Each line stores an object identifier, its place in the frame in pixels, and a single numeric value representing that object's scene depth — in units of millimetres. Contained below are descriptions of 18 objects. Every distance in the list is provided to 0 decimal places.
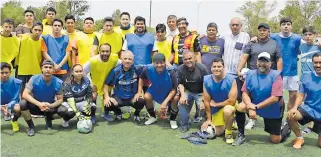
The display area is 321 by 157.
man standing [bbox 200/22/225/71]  6262
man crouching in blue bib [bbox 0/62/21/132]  5531
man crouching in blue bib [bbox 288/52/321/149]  4965
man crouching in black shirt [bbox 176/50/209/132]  5832
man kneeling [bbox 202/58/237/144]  5262
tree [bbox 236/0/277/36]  45375
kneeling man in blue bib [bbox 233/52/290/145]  4988
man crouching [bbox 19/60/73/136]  5554
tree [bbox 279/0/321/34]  36688
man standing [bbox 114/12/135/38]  6906
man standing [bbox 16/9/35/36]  7148
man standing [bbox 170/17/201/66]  6414
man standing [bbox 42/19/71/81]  6453
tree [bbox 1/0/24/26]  43419
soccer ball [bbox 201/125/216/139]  5375
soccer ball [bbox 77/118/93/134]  5605
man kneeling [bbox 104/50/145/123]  6266
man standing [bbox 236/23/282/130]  5688
